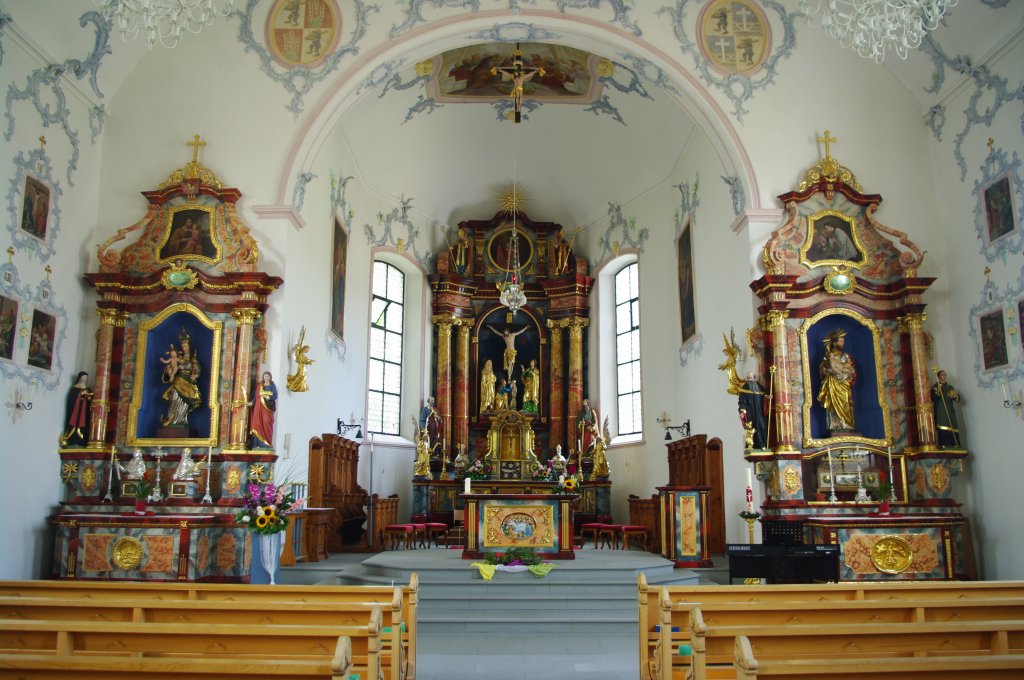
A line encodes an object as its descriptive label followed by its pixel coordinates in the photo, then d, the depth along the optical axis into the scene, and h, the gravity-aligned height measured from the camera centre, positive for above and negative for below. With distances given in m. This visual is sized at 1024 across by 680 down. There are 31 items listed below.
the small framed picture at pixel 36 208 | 11.54 +4.08
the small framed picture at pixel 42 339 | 11.56 +2.23
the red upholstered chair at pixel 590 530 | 16.58 -0.68
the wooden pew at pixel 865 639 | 4.46 -0.80
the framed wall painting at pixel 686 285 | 16.45 +4.31
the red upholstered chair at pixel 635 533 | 15.71 -0.68
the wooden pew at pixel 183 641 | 4.40 -0.81
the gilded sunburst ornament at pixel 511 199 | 21.88 +7.86
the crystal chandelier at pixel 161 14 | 9.15 +7.17
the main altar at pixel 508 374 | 19.23 +3.12
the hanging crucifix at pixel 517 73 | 16.23 +8.43
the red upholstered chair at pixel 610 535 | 16.28 -0.78
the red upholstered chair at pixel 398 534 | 15.87 -0.71
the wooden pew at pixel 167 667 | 3.60 -0.74
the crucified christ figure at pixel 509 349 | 21.02 +3.75
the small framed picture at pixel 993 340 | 11.87 +2.27
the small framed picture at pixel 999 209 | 11.88 +4.17
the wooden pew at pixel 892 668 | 3.72 -0.77
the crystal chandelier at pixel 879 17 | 8.47 +5.05
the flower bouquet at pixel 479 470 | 18.83 +0.62
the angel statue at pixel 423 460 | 19.08 +0.86
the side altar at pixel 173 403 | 11.48 +1.42
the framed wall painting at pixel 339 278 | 16.62 +4.49
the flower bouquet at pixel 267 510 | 10.70 -0.16
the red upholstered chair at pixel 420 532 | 16.14 -0.68
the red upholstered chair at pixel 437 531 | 16.31 -0.68
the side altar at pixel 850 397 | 11.80 +1.55
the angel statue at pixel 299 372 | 13.22 +2.01
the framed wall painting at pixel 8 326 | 10.88 +2.27
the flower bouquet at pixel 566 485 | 14.96 +0.23
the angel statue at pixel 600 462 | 19.23 +0.82
